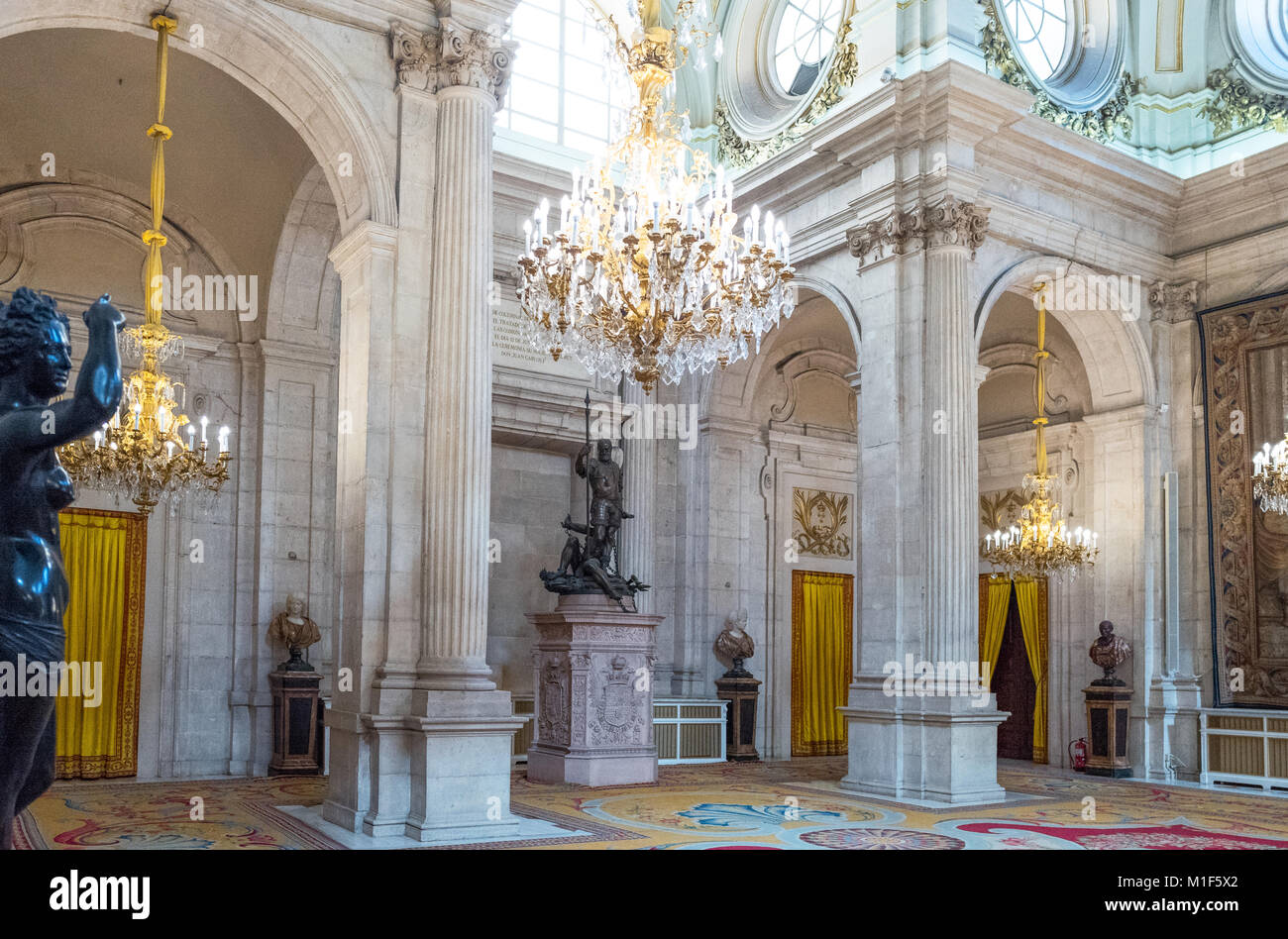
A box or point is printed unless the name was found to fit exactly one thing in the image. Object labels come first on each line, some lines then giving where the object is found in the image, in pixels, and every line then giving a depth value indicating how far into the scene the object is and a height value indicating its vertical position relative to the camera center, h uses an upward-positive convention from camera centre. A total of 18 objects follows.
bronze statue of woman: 3.41 +0.27
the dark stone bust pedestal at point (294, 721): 11.60 -1.41
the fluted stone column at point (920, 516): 10.69 +0.69
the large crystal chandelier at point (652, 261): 7.90 +2.25
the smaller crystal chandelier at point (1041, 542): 13.37 +0.55
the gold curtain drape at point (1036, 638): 15.49 -0.67
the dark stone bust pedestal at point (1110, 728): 13.15 -1.57
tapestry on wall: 12.48 +0.82
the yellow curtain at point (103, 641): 11.30 -0.63
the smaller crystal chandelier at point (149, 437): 8.84 +1.08
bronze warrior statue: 11.94 +0.43
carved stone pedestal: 11.45 -1.12
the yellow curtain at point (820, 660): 16.44 -1.06
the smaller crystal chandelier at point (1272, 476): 10.62 +1.07
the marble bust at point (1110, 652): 13.25 -0.71
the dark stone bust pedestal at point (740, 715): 14.82 -1.66
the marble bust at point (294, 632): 11.71 -0.52
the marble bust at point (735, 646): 14.92 -0.78
